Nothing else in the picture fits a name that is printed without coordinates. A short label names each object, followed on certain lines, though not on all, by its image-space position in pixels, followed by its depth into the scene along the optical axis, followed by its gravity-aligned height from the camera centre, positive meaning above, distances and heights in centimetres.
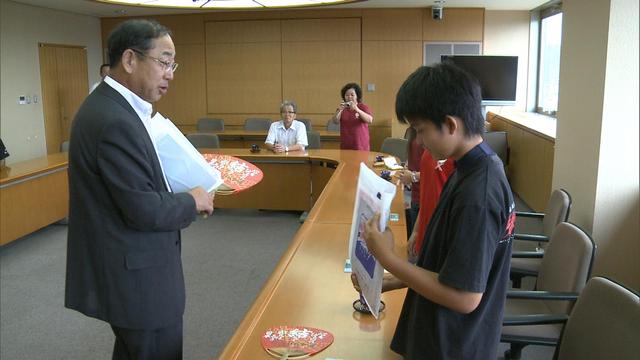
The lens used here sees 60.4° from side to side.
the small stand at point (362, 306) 183 -72
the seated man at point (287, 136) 609 -50
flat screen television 711 +23
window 784 +41
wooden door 888 +9
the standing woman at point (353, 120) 590 -31
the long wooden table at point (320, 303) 160 -73
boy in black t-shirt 108 -29
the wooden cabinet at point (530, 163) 528 -76
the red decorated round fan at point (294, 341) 154 -73
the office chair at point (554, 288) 221 -82
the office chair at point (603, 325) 153 -69
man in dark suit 163 -34
